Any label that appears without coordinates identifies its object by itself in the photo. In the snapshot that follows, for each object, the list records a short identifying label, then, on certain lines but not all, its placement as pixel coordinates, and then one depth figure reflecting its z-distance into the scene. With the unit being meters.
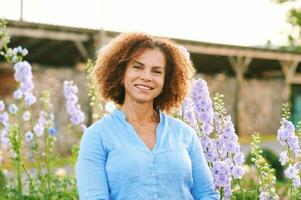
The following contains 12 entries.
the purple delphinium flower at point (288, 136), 3.07
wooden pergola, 13.11
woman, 2.42
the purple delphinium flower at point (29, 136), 4.57
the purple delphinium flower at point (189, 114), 3.26
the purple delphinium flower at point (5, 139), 4.60
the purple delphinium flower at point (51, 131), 4.84
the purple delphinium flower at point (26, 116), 4.73
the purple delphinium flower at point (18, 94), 4.43
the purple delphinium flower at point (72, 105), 4.58
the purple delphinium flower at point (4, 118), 4.46
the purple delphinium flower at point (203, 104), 3.13
